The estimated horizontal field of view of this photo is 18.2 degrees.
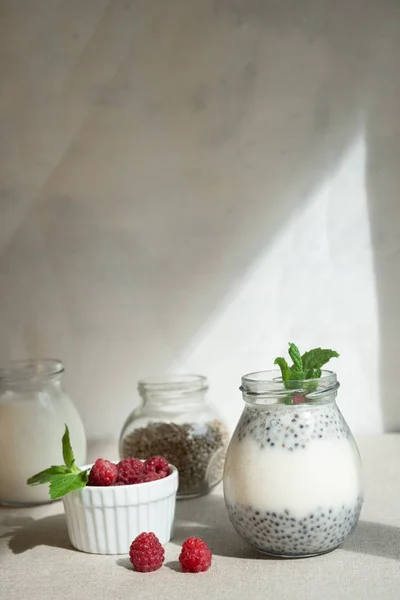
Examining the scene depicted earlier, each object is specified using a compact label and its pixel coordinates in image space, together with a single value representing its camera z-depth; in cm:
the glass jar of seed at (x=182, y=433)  85
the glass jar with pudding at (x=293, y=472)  69
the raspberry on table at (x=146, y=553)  70
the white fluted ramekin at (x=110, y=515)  74
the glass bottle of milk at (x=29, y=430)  85
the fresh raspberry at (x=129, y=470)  75
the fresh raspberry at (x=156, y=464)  76
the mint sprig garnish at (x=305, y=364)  72
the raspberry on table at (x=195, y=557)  69
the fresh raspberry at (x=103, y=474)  74
